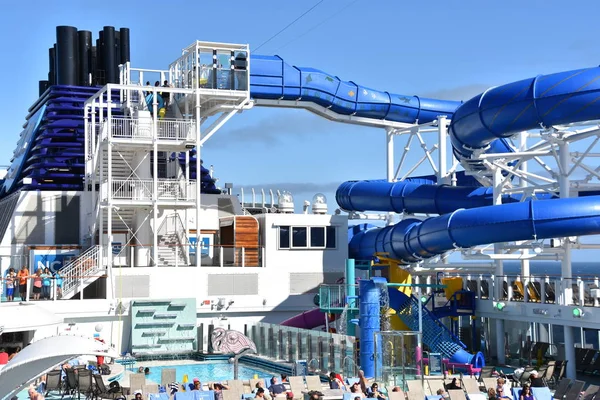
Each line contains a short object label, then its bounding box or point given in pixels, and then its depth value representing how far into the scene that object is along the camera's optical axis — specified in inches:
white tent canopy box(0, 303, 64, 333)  1177.3
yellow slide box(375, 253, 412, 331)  1350.9
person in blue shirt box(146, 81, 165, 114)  1507.1
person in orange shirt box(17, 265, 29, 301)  1311.5
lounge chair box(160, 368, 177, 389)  999.8
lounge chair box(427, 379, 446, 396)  928.4
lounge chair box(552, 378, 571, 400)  894.4
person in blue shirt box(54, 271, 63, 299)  1339.8
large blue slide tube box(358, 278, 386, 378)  1051.3
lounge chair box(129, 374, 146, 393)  935.7
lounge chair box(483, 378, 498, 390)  930.2
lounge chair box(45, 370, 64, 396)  971.9
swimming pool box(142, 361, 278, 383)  1196.5
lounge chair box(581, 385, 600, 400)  863.7
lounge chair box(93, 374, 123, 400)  924.0
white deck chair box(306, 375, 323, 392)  944.3
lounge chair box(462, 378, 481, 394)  903.7
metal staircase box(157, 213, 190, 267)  1470.2
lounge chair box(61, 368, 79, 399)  949.2
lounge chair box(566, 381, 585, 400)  862.5
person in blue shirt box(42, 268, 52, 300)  1333.7
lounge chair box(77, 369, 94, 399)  940.0
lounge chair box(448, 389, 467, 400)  845.8
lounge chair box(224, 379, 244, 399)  889.3
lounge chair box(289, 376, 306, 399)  932.0
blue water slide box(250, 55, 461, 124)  1539.1
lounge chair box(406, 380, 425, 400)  879.7
